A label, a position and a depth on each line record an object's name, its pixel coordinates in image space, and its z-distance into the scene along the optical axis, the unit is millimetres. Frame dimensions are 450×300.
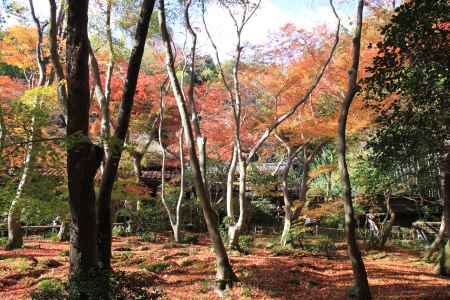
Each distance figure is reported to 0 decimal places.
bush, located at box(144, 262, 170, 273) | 10321
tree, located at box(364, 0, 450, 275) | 5617
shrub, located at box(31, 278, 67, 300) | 5016
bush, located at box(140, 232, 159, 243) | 16797
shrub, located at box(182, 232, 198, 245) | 16244
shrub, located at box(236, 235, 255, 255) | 12452
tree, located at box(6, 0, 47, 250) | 6582
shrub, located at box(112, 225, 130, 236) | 18109
